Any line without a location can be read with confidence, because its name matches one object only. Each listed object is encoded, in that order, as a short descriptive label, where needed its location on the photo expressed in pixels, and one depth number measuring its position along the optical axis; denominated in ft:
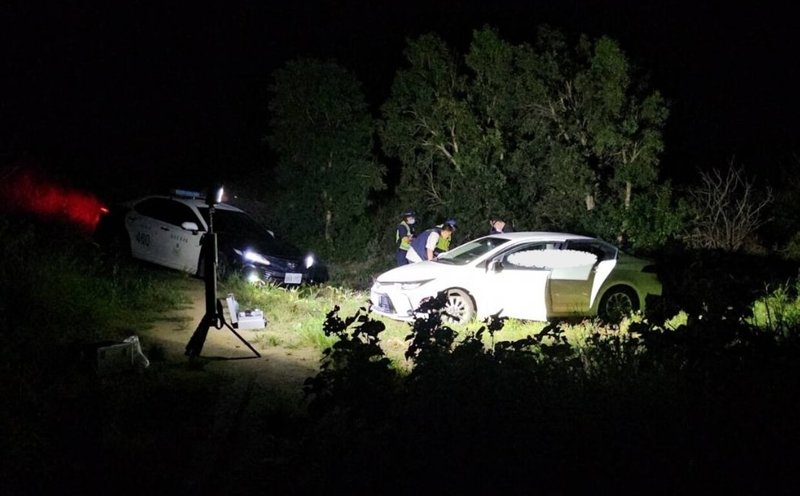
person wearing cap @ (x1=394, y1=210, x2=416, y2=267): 42.52
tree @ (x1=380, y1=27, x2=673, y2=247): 48.91
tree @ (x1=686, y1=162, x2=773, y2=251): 53.21
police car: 40.16
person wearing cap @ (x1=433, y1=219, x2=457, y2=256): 40.65
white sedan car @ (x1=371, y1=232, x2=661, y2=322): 32.27
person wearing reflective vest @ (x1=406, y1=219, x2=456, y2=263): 39.78
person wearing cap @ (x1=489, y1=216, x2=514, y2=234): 42.70
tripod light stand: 24.34
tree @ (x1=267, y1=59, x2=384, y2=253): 53.88
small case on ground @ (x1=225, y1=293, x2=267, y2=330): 30.35
